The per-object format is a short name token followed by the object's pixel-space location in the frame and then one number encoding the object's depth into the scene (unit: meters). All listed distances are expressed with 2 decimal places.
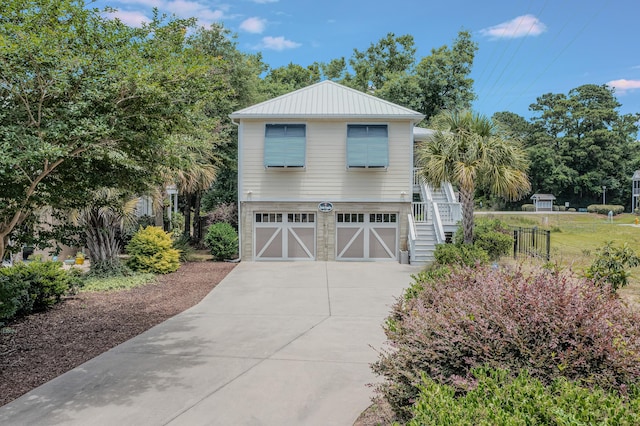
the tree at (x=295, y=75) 35.06
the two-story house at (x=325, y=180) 16.38
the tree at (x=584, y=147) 56.34
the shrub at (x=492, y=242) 14.04
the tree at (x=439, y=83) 25.97
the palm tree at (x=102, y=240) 11.96
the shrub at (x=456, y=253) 11.54
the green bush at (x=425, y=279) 5.72
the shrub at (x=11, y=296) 6.76
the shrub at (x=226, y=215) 20.66
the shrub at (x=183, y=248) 16.06
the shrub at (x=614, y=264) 7.57
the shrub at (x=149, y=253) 13.19
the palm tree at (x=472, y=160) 11.97
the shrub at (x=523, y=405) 2.46
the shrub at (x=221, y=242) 16.83
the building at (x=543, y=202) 54.50
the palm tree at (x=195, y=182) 16.72
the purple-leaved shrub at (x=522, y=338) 3.21
